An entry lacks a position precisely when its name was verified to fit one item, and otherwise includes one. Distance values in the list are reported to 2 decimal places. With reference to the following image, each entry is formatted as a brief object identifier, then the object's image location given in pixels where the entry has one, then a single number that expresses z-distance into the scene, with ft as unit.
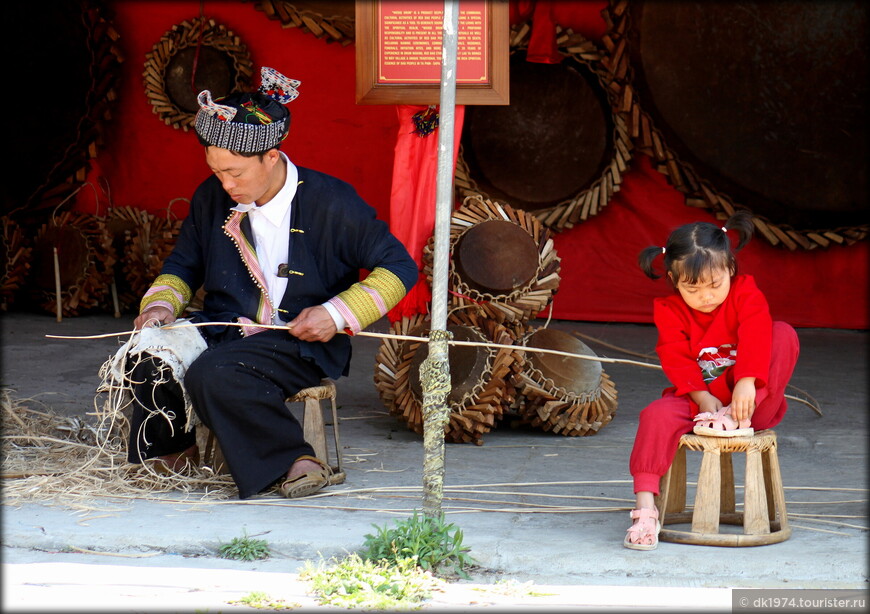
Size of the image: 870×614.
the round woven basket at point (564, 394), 27.89
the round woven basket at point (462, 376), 26.86
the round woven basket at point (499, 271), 27.89
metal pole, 18.29
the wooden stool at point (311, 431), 22.74
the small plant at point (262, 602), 15.78
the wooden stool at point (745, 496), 18.45
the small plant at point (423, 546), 17.48
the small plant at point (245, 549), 18.11
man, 21.53
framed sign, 25.96
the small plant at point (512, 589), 16.46
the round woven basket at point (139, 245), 44.78
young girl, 18.57
